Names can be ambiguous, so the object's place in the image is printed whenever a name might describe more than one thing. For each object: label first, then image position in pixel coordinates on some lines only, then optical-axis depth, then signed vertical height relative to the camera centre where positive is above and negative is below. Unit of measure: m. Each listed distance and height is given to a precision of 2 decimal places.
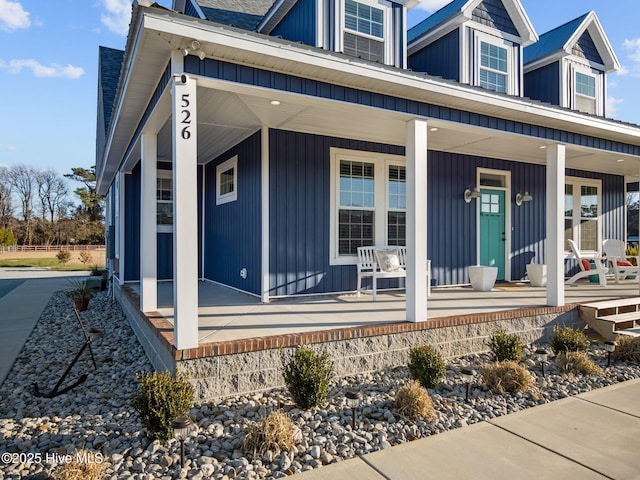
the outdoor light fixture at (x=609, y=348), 4.56 -1.17
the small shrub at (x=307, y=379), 3.25 -1.07
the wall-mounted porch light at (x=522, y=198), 8.44 +0.86
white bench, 6.12 -0.34
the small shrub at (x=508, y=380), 3.75 -1.25
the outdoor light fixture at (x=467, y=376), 3.54 -1.14
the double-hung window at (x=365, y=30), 5.85 +3.01
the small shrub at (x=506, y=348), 4.34 -1.12
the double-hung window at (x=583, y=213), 9.47 +0.64
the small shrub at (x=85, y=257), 20.50 -0.76
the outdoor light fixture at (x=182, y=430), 2.49 -1.12
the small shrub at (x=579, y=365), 4.25 -1.26
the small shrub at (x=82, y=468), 2.22 -1.24
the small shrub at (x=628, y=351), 4.70 -1.24
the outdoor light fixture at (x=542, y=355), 4.13 -1.13
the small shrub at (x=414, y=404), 3.19 -1.26
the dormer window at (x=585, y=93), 8.25 +2.94
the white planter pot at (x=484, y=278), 7.10 -0.63
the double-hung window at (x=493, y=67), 6.96 +2.93
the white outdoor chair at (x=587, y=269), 8.09 -0.57
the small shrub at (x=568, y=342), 4.68 -1.13
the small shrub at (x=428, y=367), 3.74 -1.13
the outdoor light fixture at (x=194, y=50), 3.37 +1.56
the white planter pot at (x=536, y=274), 7.84 -0.64
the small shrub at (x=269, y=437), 2.68 -1.26
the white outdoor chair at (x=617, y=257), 8.65 -0.35
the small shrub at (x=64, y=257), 21.81 -0.76
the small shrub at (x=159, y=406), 2.74 -1.08
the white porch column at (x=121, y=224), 8.12 +0.35
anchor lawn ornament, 3.68 -1.32
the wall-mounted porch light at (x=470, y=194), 7.77 +0.87
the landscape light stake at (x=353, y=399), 2.94 -1.11
